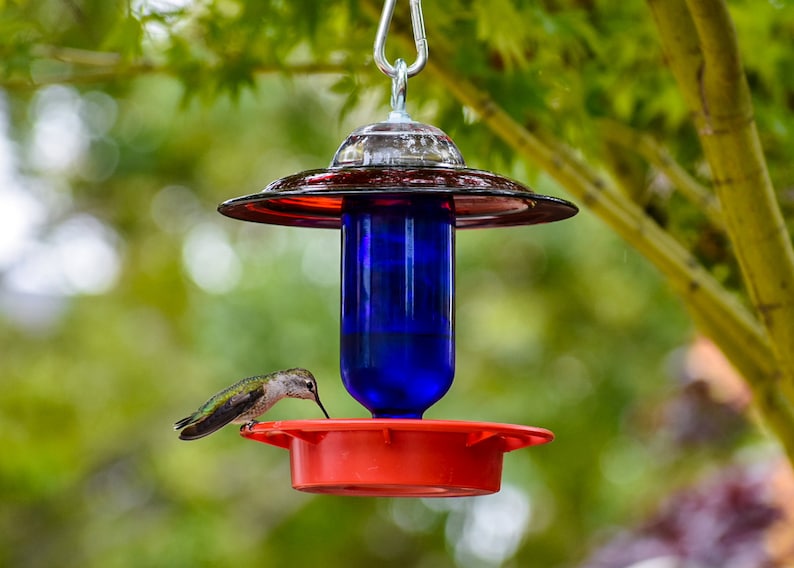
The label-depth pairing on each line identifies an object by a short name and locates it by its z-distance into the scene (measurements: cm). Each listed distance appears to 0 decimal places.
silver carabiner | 313
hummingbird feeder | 314
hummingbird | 317
